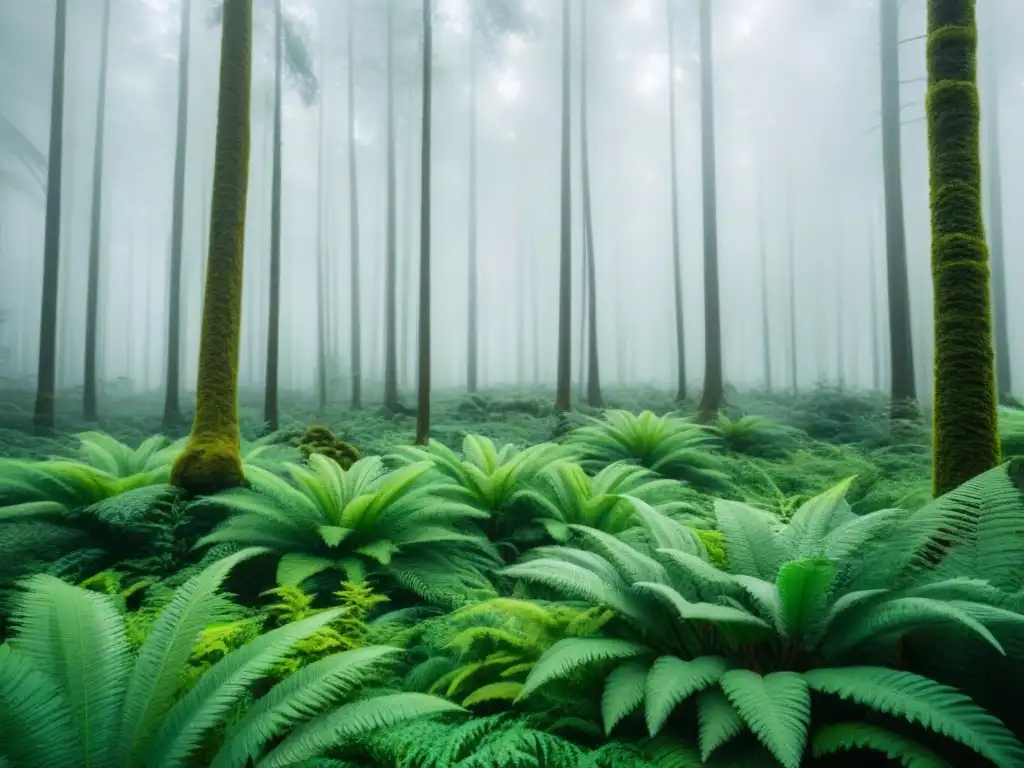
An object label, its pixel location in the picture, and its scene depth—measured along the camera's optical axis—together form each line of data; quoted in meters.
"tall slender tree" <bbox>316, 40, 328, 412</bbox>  19.14
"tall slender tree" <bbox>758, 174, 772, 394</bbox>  23.33
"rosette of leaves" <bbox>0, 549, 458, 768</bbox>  1.46
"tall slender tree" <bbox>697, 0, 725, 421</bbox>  10.57
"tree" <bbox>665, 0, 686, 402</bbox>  14.96
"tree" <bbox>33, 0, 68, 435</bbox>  7.92
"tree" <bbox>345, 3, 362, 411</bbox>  16.39
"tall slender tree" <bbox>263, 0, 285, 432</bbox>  9.48
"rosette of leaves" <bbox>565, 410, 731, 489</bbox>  6.11
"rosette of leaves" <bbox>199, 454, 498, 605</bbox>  3.12
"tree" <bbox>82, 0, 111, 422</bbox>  11.48
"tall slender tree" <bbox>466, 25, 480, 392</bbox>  18.01
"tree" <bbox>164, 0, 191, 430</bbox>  11.55
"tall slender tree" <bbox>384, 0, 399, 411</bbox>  14.47
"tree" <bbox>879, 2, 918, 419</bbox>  8.52
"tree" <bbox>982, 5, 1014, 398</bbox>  10.59
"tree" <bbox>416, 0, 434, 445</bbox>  8.22
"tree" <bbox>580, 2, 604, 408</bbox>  13.70
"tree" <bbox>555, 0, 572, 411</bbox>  11.86
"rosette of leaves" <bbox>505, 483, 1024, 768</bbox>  1.34
